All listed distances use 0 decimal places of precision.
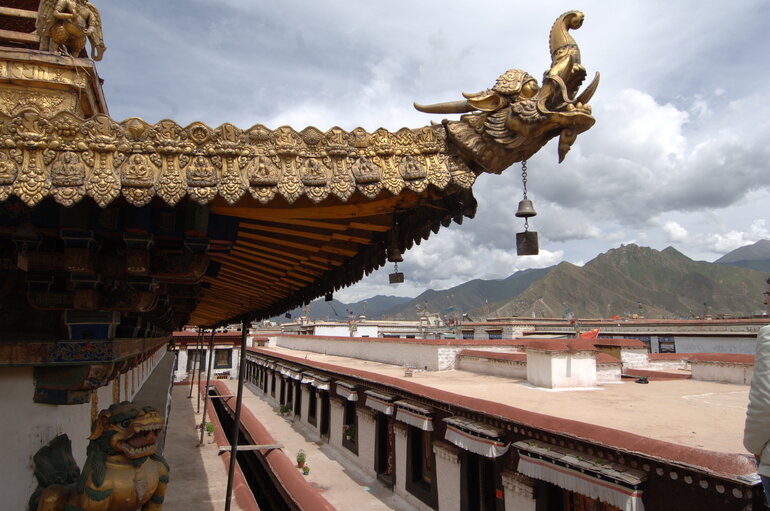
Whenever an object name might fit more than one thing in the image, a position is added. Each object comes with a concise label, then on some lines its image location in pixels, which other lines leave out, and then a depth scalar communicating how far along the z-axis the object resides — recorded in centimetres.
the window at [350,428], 1636
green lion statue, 270
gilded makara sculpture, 237
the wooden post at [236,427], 681
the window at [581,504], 697
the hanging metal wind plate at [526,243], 323
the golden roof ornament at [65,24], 496
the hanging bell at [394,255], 342
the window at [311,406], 2111
